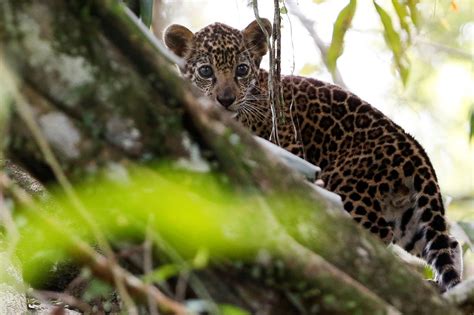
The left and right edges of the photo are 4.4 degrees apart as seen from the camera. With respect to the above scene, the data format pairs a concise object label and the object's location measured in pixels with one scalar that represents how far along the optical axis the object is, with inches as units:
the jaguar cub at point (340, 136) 334.5
